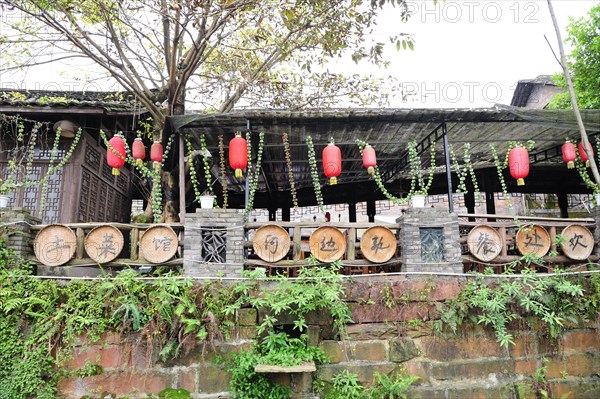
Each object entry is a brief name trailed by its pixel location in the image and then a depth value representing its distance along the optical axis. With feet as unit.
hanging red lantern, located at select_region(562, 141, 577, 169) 22.50
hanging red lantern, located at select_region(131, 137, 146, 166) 21.97
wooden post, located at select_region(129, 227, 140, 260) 17.89
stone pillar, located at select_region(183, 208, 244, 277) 17.43
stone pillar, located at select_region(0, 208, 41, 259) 17.53
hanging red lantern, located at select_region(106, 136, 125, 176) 21.54
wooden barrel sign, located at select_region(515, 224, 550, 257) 19.25
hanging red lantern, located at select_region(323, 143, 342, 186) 21.03
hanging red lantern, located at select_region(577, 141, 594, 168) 22.90
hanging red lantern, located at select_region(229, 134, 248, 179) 20.13
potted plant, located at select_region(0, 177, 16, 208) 18.54
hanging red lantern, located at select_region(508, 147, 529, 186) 22.00
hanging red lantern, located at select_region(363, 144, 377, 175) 21.61
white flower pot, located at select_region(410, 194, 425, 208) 18.85
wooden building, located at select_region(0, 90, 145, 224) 22.36
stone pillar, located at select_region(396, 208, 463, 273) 18.16
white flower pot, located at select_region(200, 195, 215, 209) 18.20
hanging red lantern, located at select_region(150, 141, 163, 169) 21.98
